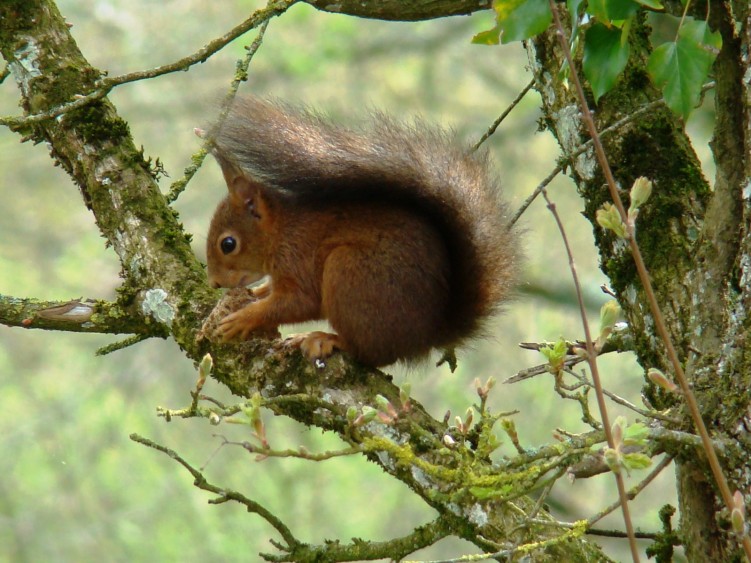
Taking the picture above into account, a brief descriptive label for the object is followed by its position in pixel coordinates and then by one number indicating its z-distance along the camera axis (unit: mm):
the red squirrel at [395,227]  5503
